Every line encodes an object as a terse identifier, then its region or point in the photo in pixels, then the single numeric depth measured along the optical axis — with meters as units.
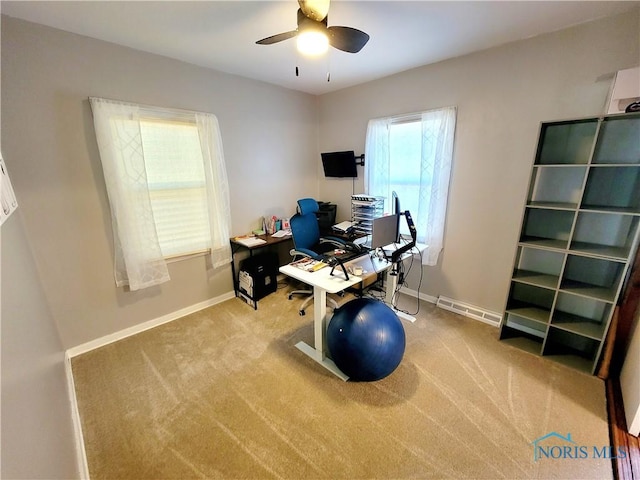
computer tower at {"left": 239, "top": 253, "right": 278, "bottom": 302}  3.01
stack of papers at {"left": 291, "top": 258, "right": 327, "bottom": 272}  2.17
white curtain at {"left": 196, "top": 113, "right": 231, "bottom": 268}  2.66
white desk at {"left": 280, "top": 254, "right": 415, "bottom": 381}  1.93
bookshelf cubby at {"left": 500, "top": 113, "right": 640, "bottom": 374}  1.86
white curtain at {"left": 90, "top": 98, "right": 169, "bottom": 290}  2.11
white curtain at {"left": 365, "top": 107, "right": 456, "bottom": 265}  2.62
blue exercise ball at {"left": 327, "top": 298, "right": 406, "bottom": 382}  1.77
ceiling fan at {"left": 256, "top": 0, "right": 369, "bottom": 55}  1.49
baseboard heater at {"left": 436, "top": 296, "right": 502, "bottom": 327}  2.64
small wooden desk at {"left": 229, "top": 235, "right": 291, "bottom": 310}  3.02
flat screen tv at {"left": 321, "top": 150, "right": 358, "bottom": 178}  3.45
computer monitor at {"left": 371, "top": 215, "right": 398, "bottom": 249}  2.02
